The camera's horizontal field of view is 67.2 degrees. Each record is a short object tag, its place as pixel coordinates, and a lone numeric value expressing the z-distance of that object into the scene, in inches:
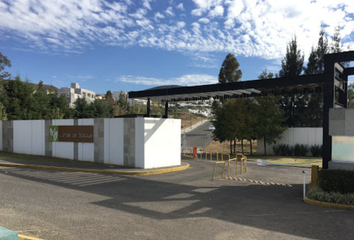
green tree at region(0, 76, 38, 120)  1400.1
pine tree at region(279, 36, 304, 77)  1680.6
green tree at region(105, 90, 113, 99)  5120.6
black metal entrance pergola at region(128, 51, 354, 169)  394.9
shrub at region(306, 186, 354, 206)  326.6
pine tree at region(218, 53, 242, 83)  1493.6
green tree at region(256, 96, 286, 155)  1106.1
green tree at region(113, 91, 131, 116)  2099.4
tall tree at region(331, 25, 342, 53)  1611.7
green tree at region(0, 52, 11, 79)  1504.7
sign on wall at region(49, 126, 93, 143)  677.3
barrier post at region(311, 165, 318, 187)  400.3
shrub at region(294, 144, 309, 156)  1111.1
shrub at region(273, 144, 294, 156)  1142.0
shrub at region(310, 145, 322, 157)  1090.1
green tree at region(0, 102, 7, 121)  1070.9
